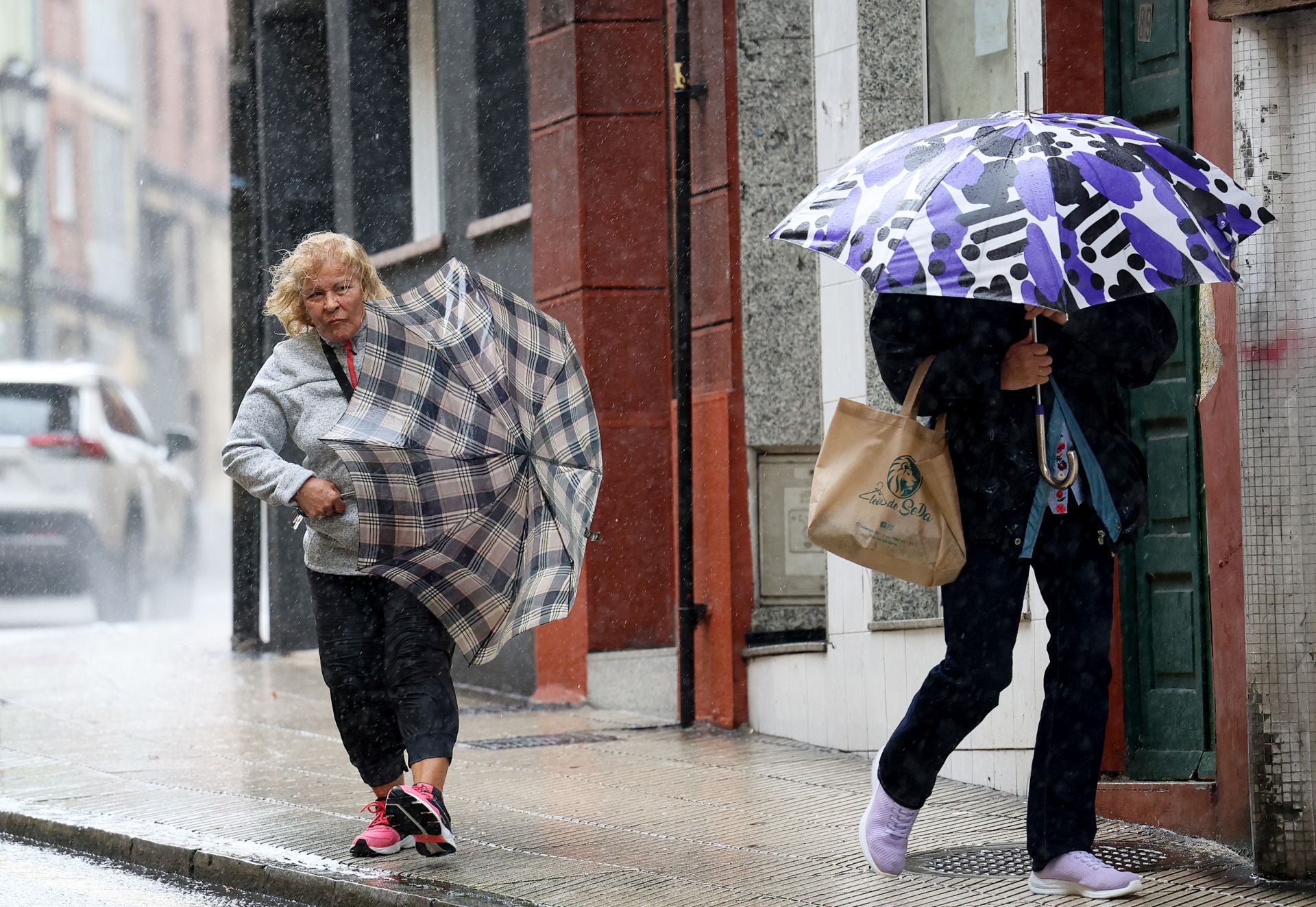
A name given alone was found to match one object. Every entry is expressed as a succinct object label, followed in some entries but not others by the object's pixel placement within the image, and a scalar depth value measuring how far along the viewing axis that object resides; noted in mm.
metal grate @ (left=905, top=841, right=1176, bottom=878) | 11320
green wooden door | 13383
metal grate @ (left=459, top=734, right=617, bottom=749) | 17578
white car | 33719
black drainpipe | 18391
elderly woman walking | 11703
